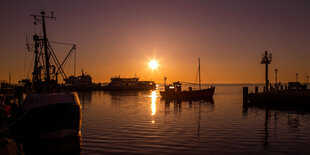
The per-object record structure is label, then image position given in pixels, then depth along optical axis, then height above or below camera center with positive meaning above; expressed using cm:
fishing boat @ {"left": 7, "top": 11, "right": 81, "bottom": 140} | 1714 -251
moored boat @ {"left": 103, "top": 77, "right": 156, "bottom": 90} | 17235 -163
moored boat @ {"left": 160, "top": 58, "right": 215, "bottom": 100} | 6938 -330
